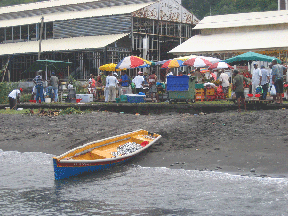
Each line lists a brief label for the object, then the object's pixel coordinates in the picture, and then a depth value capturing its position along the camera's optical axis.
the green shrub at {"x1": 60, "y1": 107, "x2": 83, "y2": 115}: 22.38
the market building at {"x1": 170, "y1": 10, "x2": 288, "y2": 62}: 30.88
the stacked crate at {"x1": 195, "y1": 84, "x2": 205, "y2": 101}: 24.88
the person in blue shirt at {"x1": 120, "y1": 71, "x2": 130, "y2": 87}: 27.83
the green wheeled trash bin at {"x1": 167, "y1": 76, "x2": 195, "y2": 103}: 23.06
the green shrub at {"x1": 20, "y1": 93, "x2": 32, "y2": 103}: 30.45
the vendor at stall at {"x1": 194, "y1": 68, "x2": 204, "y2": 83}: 26.58
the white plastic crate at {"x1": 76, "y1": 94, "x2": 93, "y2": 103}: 28.17
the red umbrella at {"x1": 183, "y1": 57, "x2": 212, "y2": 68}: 25.03
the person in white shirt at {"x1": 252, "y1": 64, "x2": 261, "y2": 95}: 23.23
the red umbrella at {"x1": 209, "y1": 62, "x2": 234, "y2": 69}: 25.47
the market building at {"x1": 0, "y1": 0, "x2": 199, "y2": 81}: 37.44
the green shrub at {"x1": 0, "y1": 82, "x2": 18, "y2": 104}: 29.55
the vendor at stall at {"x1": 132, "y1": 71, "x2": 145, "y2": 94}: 27.22
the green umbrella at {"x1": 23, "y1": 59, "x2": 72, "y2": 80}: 30.81
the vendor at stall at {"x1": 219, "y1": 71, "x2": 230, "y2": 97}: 25.86
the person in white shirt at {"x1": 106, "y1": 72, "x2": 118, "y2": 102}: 26.56
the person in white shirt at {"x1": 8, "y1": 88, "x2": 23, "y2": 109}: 26.20
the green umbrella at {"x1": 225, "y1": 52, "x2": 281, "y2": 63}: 24.06
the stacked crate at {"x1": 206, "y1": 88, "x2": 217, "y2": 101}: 25.07
